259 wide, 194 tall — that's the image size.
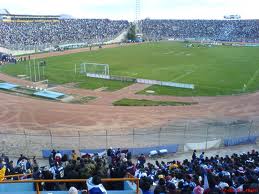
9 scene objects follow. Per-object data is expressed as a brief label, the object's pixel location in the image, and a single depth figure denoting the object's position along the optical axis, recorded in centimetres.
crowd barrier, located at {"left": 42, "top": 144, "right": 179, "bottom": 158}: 1890
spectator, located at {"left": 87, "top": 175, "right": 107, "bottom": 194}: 697
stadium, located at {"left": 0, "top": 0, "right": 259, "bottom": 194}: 1103
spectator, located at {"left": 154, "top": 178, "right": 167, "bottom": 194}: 866
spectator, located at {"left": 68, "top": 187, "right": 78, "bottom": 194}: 664
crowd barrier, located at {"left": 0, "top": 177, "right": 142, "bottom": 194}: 796
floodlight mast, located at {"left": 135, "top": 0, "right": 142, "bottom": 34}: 10503
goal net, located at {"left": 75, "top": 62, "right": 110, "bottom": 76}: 4523
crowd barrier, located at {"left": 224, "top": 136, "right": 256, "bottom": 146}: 2128
